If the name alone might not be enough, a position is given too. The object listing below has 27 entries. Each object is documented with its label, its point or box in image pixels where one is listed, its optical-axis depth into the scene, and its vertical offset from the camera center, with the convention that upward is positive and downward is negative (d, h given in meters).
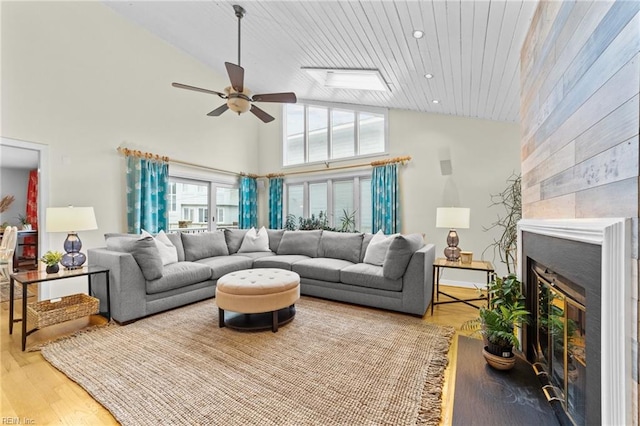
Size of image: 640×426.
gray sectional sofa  2.79 -0.66
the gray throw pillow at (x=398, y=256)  2.95 -0.43
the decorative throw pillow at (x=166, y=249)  3.35 -0.43
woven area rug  1.54 -1.09
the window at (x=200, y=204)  4.89 +0.20
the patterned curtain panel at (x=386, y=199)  4.69 +0.30
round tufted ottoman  2.53 -0.77
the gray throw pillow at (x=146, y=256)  2.83 -0.43
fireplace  0.76 -0.37
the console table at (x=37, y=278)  2.29 -0.58
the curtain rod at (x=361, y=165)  4.64 +0.93
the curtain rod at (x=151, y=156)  3.96 +0.90
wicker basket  2.40 -0.91
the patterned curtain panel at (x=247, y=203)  5.99 +0.26
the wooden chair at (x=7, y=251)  3.93 -0.55
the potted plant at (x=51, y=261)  2.66 -0.47
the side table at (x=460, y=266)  3.10 -0.57
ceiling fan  2.79 +1.30
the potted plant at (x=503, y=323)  1.56 -0.63
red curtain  5.43 +0.27
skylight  3.45 +1.93
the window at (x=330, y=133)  5.11 +1.68
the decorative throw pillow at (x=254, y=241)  4.53 -0.44
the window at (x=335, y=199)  5.24 +0.35
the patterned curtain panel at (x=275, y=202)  6.06 +0.29
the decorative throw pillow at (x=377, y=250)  3.51 -0.44
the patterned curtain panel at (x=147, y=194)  4.06 +0.30
